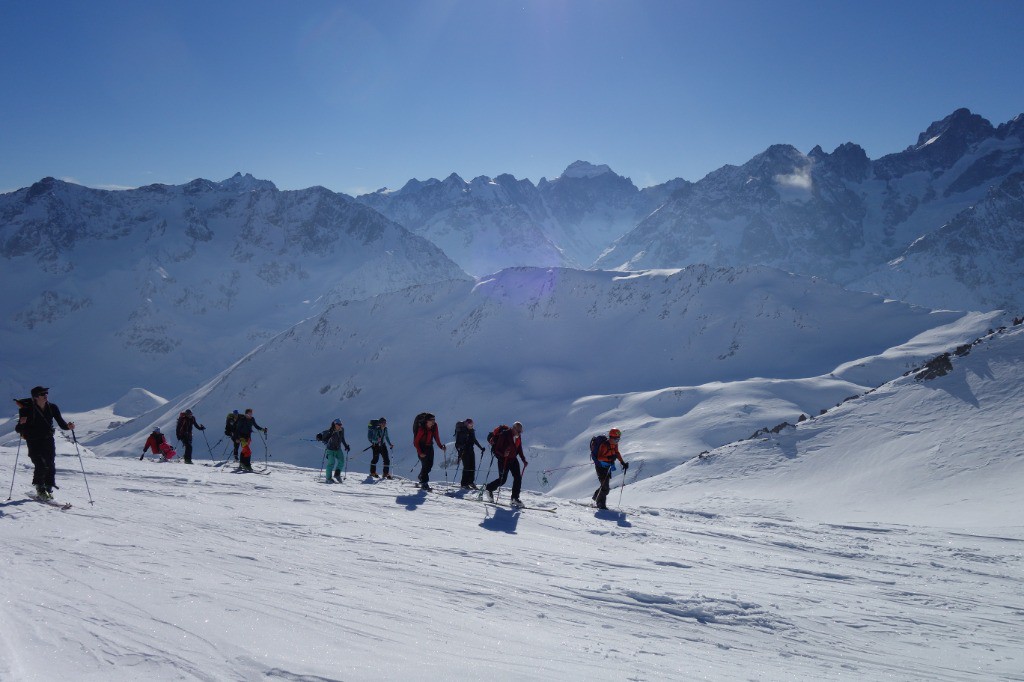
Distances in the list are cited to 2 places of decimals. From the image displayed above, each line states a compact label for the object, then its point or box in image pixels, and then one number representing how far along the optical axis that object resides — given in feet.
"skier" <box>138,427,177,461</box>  77.16
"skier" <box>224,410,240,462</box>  64.59
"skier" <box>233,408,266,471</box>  61.87
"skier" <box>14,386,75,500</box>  34.76
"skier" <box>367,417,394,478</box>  58.03
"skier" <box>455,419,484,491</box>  52.85
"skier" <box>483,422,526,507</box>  47.62
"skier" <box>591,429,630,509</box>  49.67
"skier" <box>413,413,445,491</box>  51.65
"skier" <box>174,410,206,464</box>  70.33
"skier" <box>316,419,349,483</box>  56.08
